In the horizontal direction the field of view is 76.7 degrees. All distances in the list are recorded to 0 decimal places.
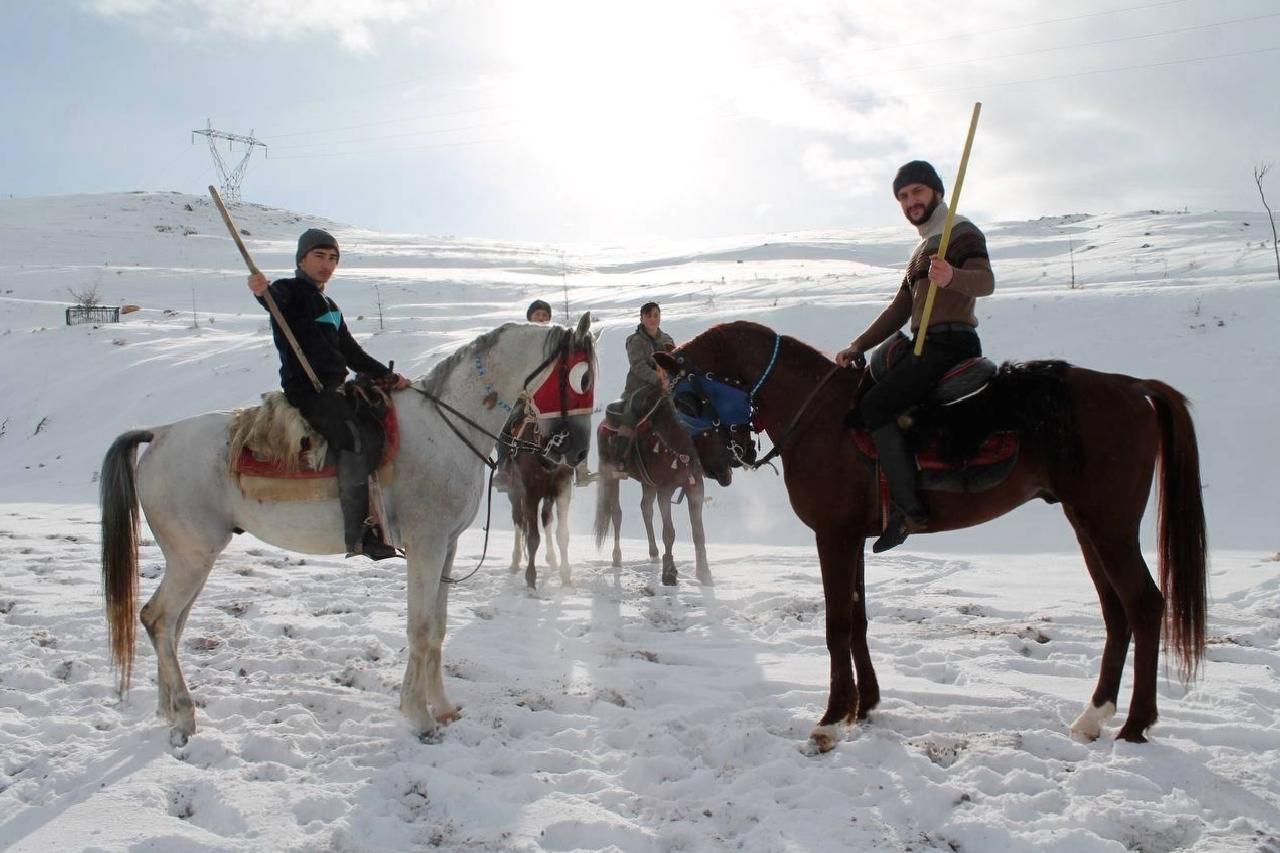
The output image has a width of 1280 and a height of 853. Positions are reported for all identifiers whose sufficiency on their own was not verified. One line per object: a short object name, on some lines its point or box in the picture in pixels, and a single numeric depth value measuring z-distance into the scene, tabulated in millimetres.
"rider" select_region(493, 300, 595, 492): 8956
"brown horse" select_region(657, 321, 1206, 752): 4148
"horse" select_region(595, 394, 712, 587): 8688
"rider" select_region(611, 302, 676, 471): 8508
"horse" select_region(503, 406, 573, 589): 8273
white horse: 4594
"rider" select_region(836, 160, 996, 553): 4219
